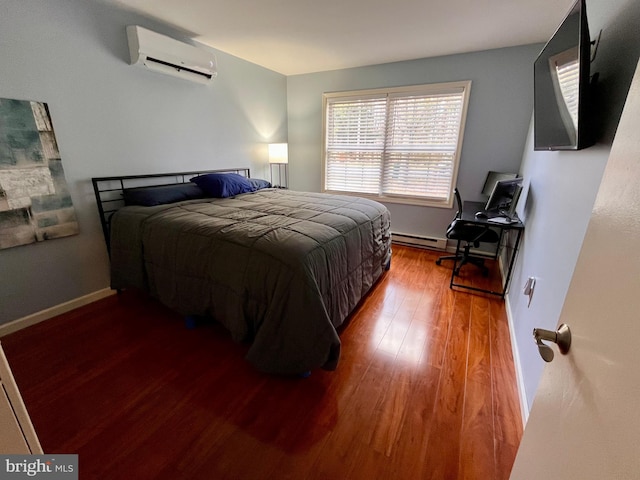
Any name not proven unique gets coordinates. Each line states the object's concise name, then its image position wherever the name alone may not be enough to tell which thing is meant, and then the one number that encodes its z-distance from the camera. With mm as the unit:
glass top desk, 2359
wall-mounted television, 1092
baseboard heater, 3744
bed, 1522
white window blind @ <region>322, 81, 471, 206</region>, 3453
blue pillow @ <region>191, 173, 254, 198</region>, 2873
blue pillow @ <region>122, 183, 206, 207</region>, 2470
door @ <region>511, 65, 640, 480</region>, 410
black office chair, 2797
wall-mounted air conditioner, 2379
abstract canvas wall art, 1858
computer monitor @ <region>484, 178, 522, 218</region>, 2412
